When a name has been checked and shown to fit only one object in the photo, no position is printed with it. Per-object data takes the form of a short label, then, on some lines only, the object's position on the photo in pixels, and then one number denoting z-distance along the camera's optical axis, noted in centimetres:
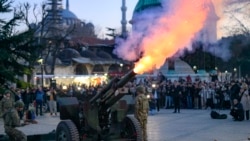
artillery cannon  1382
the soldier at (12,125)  1394
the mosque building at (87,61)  4745
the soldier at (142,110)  1555
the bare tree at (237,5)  1766
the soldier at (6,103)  1439
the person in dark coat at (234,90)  2588
